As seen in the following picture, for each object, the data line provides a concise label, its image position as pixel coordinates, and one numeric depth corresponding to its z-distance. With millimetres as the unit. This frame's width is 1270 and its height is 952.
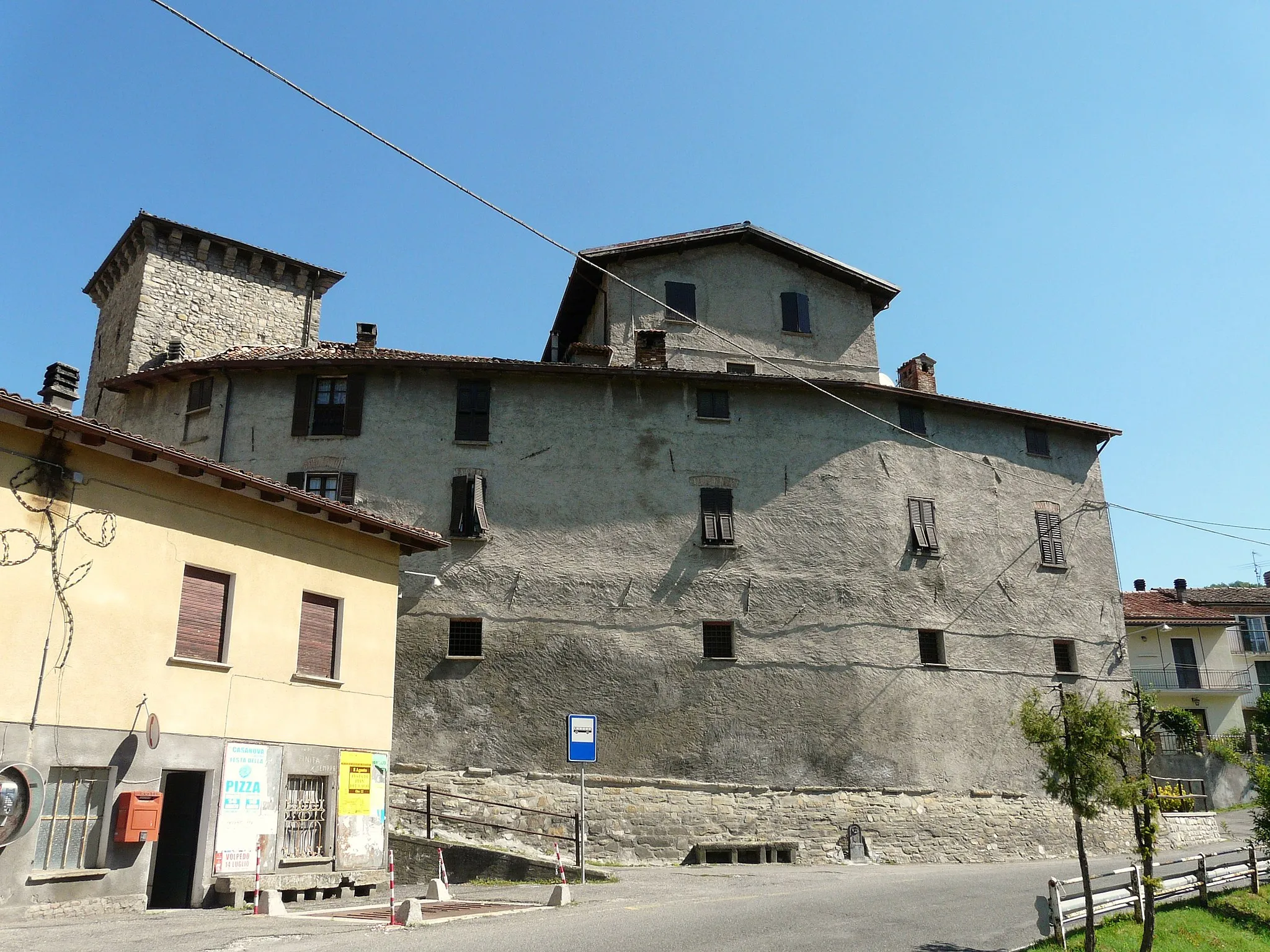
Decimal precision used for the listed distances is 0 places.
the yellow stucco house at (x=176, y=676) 12625
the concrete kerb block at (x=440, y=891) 14539
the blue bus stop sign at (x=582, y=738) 16375
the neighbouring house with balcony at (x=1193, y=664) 43531
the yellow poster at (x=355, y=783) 16578
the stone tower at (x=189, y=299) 31125
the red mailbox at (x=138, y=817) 13117
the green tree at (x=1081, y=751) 13406
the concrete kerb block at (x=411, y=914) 11972
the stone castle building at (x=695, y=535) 24312
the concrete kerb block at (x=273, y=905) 13312
